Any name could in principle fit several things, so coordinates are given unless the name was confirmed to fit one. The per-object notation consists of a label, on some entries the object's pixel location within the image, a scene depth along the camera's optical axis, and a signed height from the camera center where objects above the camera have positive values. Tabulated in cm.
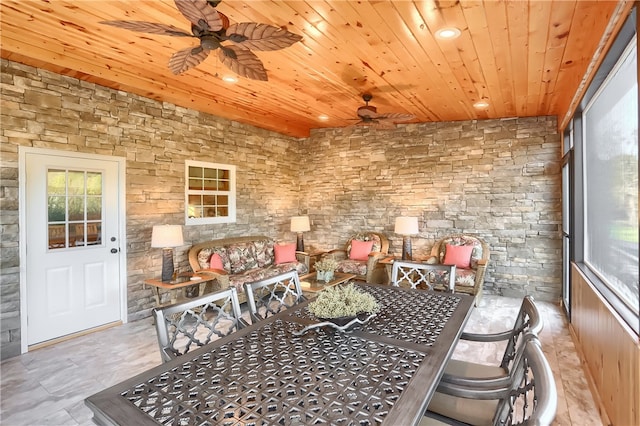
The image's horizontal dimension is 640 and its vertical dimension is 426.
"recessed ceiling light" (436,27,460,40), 263 +140
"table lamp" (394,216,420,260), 547 -28
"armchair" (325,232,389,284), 549 -75
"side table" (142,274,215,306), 406 -83
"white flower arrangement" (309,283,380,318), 172 -48
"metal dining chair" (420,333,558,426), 90 -72
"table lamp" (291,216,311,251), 625 -24
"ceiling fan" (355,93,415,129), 412 +117
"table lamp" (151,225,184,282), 411 -32
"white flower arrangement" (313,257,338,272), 439 -69
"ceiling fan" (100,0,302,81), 188 +110
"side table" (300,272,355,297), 409 -90
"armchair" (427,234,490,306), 466 -71
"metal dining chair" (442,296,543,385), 164 -74
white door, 350 -32
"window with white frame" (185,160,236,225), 503 +33
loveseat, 463 -70
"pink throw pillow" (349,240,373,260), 596 -66
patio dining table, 111 -64
